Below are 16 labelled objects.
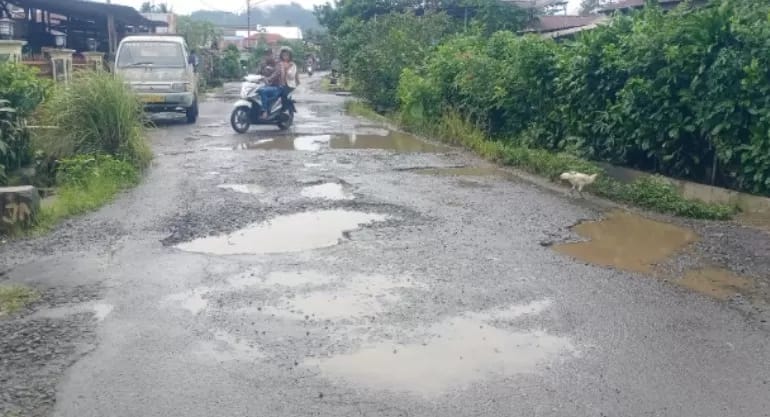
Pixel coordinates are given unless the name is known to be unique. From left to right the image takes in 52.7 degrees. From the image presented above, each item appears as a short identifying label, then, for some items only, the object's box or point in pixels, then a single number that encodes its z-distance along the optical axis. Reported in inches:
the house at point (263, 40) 2303.4
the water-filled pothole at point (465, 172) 438.3
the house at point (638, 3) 746.3
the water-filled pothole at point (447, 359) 162.1
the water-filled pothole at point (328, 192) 359.3
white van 684.7
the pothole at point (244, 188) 372.2
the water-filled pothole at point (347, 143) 549.0
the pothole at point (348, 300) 202.4
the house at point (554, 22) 1104.2
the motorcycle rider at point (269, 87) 638.5
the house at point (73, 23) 930.1
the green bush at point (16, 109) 361.1
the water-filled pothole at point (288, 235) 265.9
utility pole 2479.1
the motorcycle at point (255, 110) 636.1
